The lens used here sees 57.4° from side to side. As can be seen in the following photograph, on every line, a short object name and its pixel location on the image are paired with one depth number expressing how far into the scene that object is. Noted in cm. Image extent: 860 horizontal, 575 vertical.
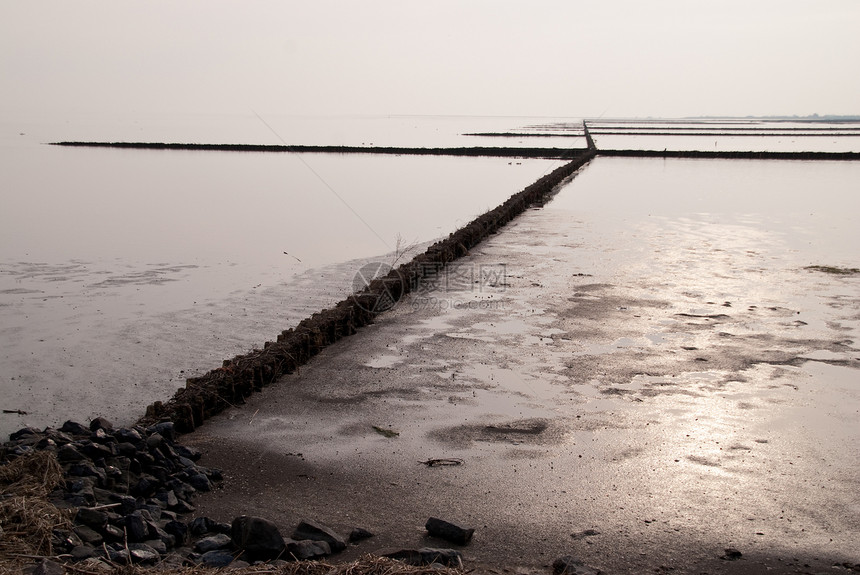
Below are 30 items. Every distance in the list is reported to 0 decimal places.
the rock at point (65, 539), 429
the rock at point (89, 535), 442
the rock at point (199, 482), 527
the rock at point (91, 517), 455
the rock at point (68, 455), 525
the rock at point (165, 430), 588
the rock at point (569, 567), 427
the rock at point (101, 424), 585
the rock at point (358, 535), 468
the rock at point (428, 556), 431
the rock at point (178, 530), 462
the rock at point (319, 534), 455
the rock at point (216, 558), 434
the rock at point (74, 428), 582
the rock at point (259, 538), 440
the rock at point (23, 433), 585
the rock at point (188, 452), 565
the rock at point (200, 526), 473
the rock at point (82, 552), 419
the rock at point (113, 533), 450
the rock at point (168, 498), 496
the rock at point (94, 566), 400
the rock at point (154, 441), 554
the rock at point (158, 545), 444
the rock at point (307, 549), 441
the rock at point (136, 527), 452
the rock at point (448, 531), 464
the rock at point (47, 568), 385
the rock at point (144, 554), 429
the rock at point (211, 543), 450
